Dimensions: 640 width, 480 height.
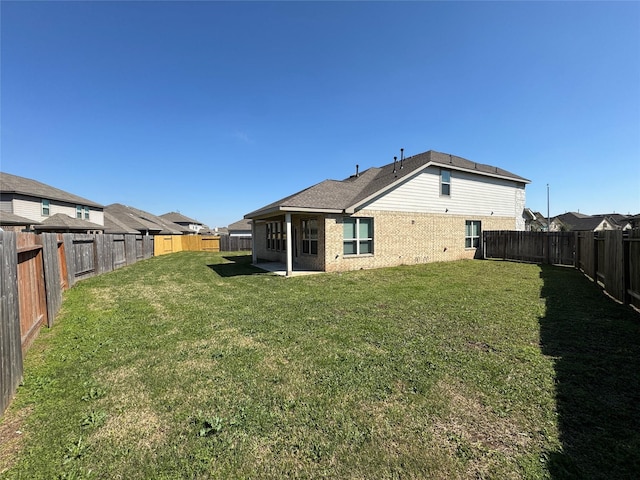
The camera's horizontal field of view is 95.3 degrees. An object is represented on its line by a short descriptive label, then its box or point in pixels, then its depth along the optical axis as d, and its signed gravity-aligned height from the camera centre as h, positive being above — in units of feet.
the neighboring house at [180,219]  217.15 +14.17
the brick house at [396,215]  41.04 +2.88
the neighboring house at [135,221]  111.20 +7.87
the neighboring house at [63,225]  72.72 +4.10
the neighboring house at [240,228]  156.56 +4.59
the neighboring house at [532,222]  104.19 +2.99
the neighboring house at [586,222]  151.94 +3.16
